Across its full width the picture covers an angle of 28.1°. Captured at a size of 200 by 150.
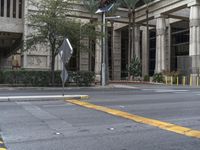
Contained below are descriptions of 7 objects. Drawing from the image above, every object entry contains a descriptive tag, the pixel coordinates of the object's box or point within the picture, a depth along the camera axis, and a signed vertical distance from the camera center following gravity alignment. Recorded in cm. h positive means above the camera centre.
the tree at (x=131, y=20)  5447 +765
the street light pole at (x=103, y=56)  3644 +152
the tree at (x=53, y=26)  3195 +376
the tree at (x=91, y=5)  5169 +869
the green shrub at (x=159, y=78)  5018 -71
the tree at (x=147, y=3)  5472 +922
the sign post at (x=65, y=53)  2003 +96
